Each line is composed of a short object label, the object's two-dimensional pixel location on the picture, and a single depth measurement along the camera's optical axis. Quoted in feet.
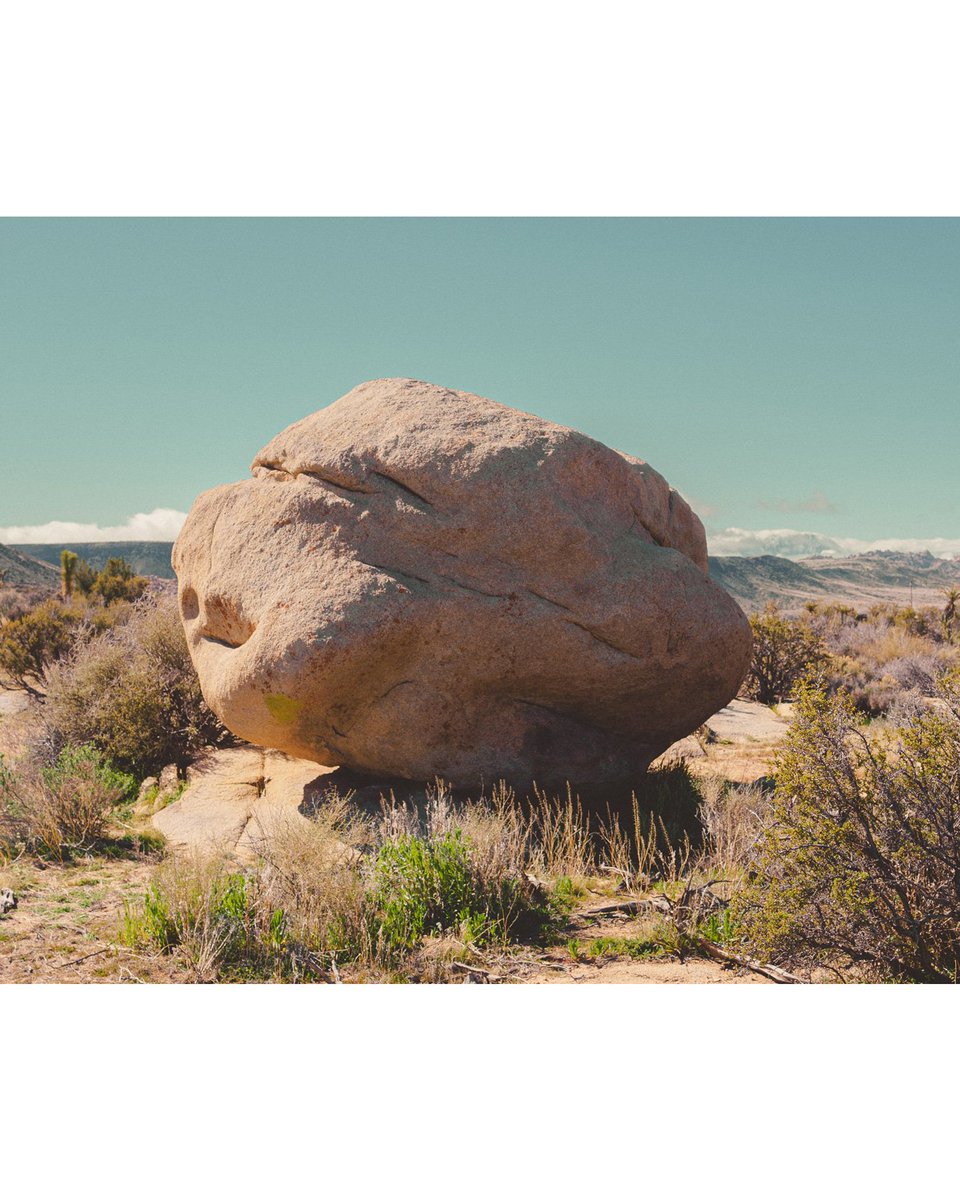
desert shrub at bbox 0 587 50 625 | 76.06
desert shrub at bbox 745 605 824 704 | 48.78
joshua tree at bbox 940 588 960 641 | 67.51
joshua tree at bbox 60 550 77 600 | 83.66
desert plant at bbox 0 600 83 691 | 50.49
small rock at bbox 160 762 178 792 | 30.32
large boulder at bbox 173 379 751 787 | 22.80
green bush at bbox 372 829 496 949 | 16.88
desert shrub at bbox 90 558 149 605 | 77.56
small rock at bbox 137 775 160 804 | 29.71
